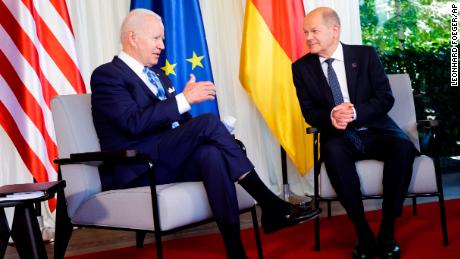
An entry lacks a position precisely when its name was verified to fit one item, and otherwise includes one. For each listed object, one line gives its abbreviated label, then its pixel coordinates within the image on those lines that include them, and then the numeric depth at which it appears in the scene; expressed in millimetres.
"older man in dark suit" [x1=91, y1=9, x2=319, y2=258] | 2705
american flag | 3977
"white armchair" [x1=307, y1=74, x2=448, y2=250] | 3150
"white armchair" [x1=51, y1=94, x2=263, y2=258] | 2580
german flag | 4629
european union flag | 4367
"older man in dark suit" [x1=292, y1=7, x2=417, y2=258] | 3078
